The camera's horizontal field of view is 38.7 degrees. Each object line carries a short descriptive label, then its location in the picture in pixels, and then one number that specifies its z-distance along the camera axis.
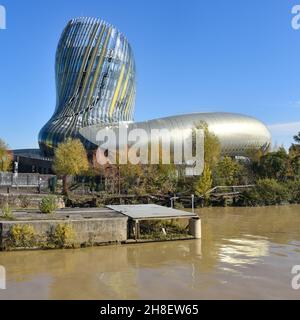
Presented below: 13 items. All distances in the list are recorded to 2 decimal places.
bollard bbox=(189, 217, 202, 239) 19.61
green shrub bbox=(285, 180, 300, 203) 40.28
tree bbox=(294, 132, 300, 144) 53.56
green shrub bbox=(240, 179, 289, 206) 37.94
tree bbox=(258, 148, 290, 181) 44.31
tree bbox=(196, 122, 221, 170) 41.88
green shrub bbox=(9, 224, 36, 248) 16.44
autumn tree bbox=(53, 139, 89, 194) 40.72
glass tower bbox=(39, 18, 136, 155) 72.31
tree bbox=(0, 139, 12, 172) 49.08
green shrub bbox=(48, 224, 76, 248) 16.81
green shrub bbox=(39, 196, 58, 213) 19.88
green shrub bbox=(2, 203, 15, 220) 17.92
